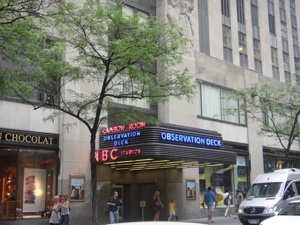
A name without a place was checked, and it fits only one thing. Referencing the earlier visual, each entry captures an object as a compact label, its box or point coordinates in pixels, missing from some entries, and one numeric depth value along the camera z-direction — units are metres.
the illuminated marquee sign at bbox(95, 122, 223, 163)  19.42
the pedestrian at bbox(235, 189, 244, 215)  26.78
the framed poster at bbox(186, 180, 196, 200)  25.52
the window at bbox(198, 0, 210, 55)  30.38
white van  17.99
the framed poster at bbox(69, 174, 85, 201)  20.12
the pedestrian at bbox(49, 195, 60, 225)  16.49
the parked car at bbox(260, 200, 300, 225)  11.59
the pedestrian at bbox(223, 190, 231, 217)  26.38
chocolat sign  18.38
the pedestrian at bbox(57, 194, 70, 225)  17.02
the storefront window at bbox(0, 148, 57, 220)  18.69
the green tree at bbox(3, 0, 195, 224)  14.58
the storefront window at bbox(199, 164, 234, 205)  27.66
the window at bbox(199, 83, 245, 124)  29.00
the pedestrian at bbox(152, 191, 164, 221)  22.34
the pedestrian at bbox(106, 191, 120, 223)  19.36
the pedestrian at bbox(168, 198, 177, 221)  22.03
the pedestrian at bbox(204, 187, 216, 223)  22.92
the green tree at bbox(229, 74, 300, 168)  26.84
